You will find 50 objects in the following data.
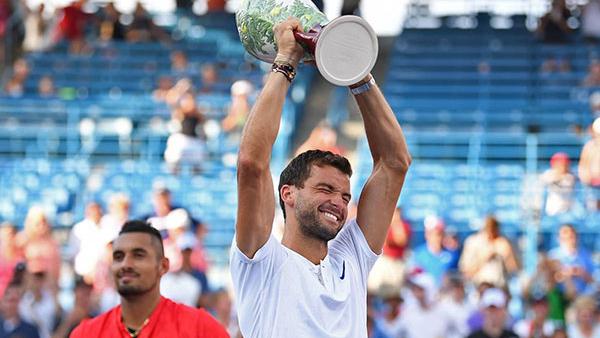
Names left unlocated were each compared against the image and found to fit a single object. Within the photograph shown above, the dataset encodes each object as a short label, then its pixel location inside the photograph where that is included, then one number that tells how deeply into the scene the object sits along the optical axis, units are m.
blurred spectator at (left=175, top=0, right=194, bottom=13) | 22.55
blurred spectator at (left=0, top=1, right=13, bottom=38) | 21.48
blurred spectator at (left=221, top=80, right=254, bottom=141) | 17.14
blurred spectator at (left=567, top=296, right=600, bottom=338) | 11.20
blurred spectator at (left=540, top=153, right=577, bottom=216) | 14.89
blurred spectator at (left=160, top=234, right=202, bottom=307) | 11.69
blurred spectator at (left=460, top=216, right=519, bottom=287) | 12.81
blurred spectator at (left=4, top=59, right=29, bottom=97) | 20.12
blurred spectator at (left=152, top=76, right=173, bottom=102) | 18.55
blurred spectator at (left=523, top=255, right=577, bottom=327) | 12.25
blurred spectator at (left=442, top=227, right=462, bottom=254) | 13.60
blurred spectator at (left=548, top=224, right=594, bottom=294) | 12.80
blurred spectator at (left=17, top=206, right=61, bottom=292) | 13.01
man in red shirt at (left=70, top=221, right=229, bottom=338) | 6.32
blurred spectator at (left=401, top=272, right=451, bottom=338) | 11.77
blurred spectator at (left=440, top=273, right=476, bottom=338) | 11.89
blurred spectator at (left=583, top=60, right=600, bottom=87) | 17.98
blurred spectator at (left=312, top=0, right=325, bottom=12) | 18.99
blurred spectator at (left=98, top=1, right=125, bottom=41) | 21.52
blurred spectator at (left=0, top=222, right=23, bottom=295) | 13.43
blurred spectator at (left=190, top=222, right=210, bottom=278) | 13.06
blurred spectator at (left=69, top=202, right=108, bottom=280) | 13.68
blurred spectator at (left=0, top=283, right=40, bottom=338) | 9.97
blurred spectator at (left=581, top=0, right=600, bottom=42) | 19.62
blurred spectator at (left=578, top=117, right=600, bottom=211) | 14.62
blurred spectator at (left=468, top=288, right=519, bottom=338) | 10.60
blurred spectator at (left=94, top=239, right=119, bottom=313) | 12.23
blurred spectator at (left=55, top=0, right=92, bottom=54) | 21.56
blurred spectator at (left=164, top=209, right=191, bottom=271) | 12.94
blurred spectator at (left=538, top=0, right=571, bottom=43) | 19.88
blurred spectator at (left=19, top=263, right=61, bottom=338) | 11.31
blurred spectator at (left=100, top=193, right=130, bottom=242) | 13.79
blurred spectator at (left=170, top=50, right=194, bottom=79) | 19.83
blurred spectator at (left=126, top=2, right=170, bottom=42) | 21.34
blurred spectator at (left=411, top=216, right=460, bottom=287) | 13.32
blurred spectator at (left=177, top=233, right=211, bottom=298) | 11.93
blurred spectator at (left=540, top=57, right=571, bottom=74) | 19.02
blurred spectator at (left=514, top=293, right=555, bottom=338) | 11.64
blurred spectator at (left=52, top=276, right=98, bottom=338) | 10.15
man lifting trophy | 5.11
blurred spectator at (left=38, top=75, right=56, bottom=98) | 19.75
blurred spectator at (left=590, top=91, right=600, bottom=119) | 17.06
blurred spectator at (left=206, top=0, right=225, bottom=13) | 22.23
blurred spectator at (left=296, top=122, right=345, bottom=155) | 15.27
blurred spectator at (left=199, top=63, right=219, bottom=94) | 19.06
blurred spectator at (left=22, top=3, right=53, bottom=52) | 21.59
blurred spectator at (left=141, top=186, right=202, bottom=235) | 13.51
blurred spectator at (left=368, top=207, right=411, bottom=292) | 12.98
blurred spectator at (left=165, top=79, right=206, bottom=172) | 16.45
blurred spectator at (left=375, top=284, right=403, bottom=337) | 11.68
